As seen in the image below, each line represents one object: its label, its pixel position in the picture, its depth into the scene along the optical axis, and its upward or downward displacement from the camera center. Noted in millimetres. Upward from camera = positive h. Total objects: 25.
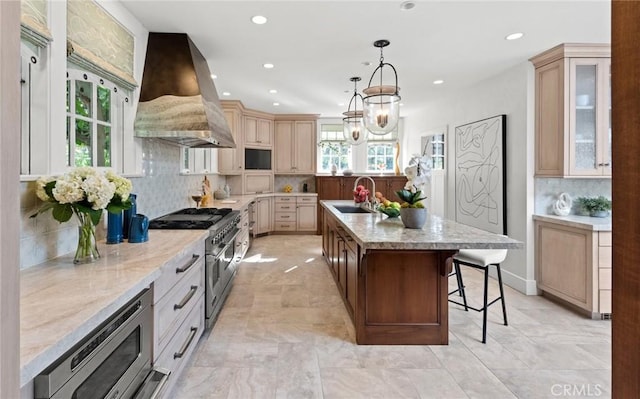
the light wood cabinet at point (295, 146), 7695 +1126
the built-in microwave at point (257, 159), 7141 +787
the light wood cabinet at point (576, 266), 3033 -696
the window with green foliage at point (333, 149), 8133 +1120
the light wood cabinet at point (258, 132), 7043 +1372
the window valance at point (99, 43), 1971 +1029
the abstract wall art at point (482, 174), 4180 +295
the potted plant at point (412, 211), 2639 -130
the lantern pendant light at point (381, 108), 2930 +778
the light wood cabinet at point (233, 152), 6496 +866
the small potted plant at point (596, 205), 3395 -111
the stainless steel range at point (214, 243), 2693 -450
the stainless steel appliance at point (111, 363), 922 -562
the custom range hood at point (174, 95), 2818 +890
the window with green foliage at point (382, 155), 8078 +971
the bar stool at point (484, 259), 2621 -530
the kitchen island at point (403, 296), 2547 -784
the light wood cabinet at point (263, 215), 7016 -453
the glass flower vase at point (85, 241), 1652 -235
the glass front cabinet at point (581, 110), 3373 +877
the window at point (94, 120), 2090 +526
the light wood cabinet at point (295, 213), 7492 -423
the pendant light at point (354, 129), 4582 +919
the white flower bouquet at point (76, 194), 1538 +1
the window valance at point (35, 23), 1533 +823
